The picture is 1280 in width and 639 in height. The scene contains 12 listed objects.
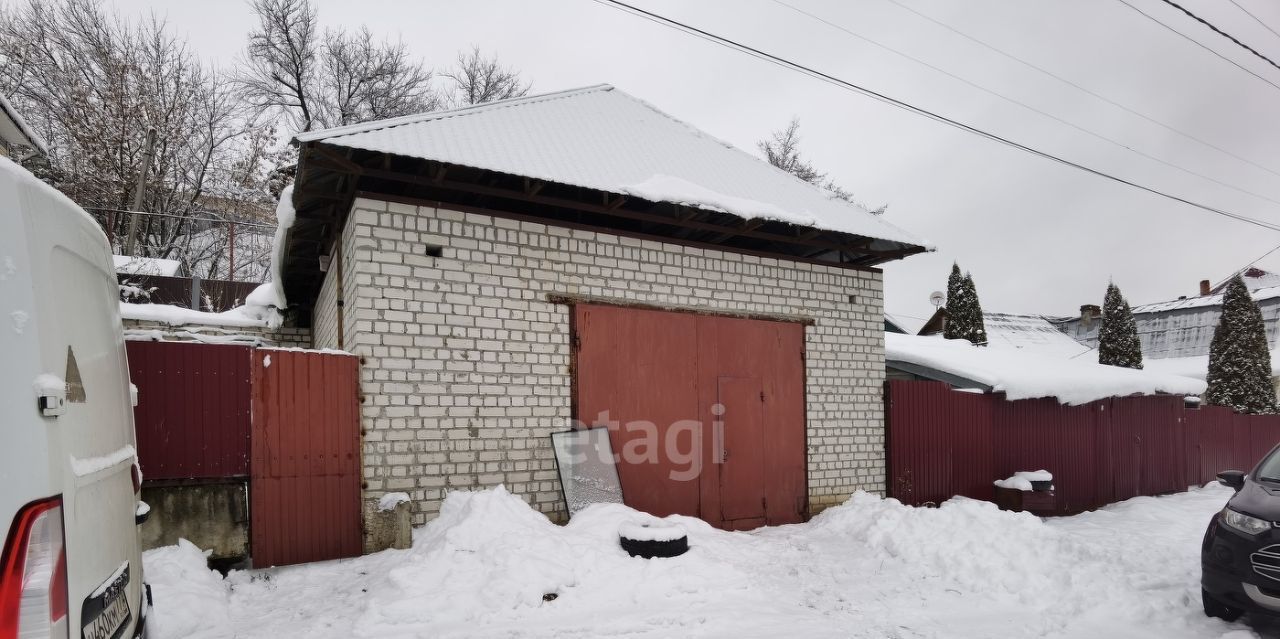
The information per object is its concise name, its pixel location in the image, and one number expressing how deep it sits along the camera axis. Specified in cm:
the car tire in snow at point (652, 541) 565
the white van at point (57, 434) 168
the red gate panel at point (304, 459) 566
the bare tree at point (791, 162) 2575
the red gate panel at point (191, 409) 526
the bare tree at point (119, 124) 1686
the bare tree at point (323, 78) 2206
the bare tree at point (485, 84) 2508
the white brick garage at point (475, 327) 623
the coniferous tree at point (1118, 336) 2236
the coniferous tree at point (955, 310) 2347
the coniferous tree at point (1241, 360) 2038
